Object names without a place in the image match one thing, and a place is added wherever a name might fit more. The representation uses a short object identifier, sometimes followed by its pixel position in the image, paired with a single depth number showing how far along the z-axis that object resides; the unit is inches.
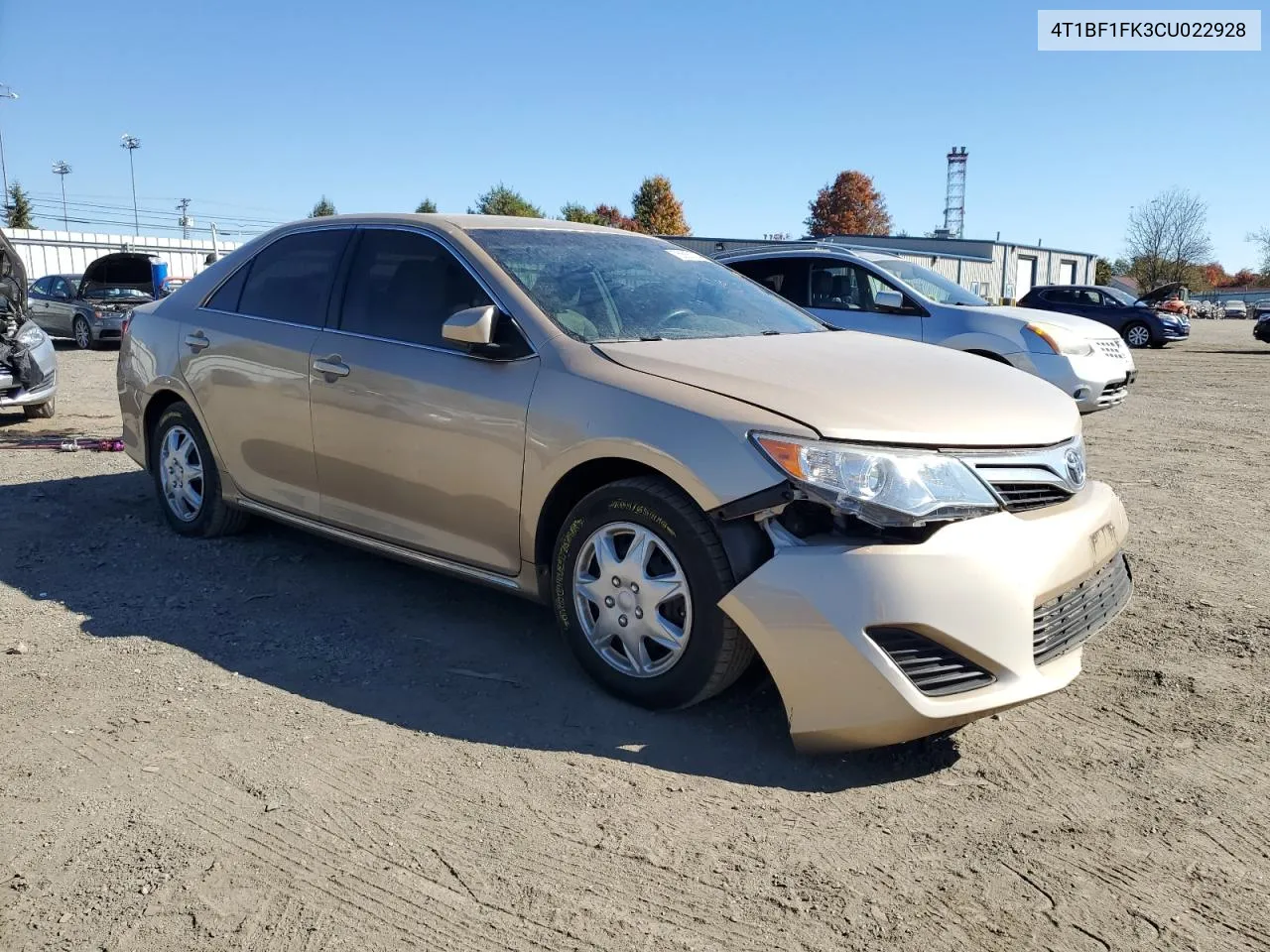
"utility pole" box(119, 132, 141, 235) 2623.0
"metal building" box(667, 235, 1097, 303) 1717.5
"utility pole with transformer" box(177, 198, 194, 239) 2219.4
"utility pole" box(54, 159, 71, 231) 3329.2
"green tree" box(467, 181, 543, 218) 2773.1
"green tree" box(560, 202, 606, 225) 2628.2
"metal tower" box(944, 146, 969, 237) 3686.0
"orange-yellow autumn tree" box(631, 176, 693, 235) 3152.1
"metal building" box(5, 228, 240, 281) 1502.2
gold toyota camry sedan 116.7
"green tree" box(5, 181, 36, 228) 2453.2
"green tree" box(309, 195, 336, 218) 2670.3
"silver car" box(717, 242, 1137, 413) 369.1
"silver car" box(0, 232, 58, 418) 356.8
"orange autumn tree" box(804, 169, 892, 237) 3656.5
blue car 1042.7
